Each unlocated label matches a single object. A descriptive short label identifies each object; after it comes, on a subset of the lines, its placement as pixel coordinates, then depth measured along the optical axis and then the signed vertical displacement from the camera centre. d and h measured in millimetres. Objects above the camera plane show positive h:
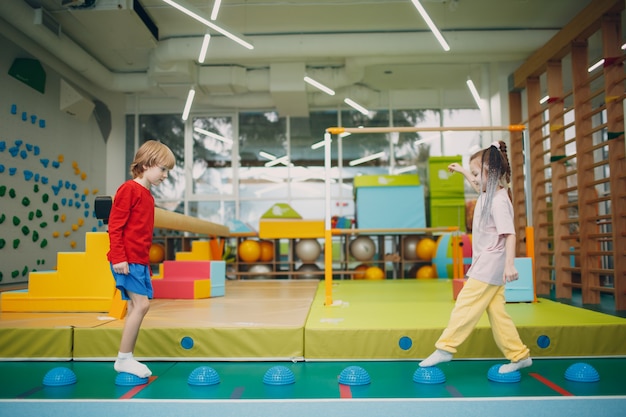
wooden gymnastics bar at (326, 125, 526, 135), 4258 +908
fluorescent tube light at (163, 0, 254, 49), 6015 +2751
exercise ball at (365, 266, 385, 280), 8602 -664
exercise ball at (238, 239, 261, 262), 8742 -259
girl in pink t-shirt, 2596 -237
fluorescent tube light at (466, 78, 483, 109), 8008 +2311
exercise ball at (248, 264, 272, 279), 8797 -619
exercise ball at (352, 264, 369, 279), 8767 -635
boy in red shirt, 2598 -6
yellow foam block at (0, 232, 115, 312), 3799 -364
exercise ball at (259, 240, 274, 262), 8938 -270
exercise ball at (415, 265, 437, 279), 8430 -655
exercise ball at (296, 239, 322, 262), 8750 -254
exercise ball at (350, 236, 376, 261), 8742 -249
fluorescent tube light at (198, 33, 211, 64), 6758 +2621
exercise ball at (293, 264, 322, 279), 8797 -596
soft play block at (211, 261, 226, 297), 5203 -450
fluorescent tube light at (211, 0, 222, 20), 5847 +2711
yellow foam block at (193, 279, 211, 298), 4926 -512
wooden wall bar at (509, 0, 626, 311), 4684 +831
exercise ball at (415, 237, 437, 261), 8625 -260
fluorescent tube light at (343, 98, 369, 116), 9719 +2544
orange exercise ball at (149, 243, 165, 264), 9023 -299
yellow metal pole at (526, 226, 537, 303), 4421 -119
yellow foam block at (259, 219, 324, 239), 8570 +116
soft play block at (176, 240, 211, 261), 6637 -223
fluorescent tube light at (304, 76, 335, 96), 8504 +2563
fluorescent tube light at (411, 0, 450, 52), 5829 +2590
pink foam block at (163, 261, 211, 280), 5254 -349
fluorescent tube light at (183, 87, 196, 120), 8990 +2479
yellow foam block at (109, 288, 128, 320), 3506 -487
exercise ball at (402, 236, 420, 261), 8938 -231
